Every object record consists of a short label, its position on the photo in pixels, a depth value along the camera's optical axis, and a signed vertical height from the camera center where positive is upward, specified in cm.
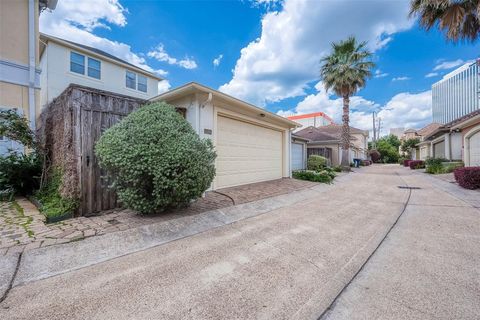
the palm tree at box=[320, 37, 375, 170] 1609 +717
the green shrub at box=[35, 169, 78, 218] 405 -86
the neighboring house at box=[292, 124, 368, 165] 1988 +154
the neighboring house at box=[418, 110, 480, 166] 1170 +134
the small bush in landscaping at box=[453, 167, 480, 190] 785 -72
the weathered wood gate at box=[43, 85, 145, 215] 419 +54
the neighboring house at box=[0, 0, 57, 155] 719 +377
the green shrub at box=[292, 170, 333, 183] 1036 -85
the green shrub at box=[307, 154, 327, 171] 1568 -15
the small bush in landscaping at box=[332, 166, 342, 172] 1642 -72
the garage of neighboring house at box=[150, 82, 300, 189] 604 +111
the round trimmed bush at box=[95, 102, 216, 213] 377 -1
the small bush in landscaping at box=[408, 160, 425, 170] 1905 -42
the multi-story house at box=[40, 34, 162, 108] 1172 +596
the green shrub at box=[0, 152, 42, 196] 580 -32
